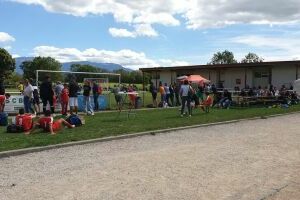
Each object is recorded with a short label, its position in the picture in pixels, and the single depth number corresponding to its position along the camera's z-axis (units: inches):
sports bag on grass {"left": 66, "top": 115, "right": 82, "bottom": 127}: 390.6
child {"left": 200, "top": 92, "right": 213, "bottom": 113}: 585.9
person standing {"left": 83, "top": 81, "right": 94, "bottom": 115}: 552.0
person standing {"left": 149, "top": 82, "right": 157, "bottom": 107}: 738.7
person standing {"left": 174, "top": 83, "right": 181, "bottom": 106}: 777.4
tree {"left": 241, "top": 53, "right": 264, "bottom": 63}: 3016.6
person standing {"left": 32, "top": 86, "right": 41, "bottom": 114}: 540.4
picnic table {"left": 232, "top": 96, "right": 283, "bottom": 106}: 747.3
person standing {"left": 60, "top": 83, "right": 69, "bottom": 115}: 522.2
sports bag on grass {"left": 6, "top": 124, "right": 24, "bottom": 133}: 350.7
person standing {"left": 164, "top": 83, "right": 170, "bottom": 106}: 751.3
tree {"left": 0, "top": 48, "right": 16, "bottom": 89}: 2306.4
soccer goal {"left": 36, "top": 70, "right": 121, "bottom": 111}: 610.2
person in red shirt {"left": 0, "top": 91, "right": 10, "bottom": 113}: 464.5
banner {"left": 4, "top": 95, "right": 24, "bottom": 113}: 539.7
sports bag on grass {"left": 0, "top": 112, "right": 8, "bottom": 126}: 407.1
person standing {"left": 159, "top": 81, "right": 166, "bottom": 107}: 737.2
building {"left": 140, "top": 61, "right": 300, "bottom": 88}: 1057.6
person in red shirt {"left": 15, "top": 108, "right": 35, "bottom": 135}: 352.7
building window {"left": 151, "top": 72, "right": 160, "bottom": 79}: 1406.1
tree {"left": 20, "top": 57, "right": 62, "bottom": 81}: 2827.4
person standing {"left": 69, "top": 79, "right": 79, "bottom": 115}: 525.7
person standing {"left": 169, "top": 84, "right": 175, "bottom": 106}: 762.8
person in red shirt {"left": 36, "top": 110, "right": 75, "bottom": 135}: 347.8
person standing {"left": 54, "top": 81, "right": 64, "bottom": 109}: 571.8
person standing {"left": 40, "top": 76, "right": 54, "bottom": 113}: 505.7
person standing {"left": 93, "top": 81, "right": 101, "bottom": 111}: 617.5
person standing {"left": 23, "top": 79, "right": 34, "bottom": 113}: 497.4
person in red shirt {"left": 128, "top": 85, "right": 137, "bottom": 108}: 514.6
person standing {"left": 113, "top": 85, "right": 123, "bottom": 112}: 595.4
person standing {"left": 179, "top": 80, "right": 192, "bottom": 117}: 522.2
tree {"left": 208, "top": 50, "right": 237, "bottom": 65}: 3081.6
